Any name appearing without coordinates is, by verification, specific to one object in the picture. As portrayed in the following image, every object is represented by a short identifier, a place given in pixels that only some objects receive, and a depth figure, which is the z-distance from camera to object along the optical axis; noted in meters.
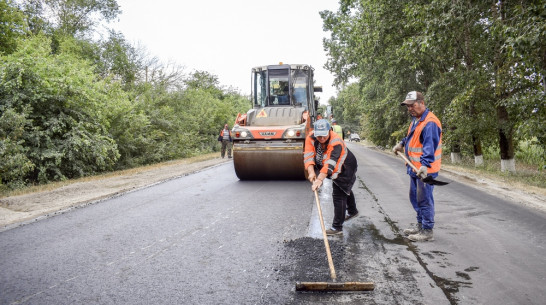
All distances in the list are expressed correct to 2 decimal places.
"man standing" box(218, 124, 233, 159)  20.27
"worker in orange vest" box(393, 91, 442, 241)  4.96
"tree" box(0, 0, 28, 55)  16.80
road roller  10.08
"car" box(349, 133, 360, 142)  63.66
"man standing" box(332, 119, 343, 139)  13.19
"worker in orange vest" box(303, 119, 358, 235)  5.20
